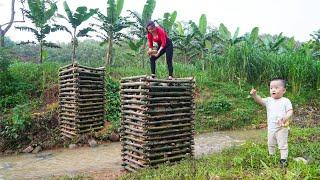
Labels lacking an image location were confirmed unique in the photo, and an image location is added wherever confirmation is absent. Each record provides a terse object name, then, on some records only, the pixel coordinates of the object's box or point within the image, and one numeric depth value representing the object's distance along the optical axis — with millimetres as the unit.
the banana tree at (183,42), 15432
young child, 3759
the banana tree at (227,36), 15354
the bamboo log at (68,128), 8775
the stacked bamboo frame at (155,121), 5364
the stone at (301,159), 3636
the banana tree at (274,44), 15202
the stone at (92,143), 8524
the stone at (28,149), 8379
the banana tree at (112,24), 12950
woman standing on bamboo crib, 5824
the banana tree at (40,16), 12586
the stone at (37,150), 8323
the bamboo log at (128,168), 5665
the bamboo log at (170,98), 5363
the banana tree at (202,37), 15310
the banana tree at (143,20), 13623
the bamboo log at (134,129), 5414
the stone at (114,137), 8907
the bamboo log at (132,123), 5377
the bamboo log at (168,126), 5384
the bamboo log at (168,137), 5386
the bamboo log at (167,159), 5417
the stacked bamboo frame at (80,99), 8747
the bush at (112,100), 10112
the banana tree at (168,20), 14671
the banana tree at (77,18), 12464
